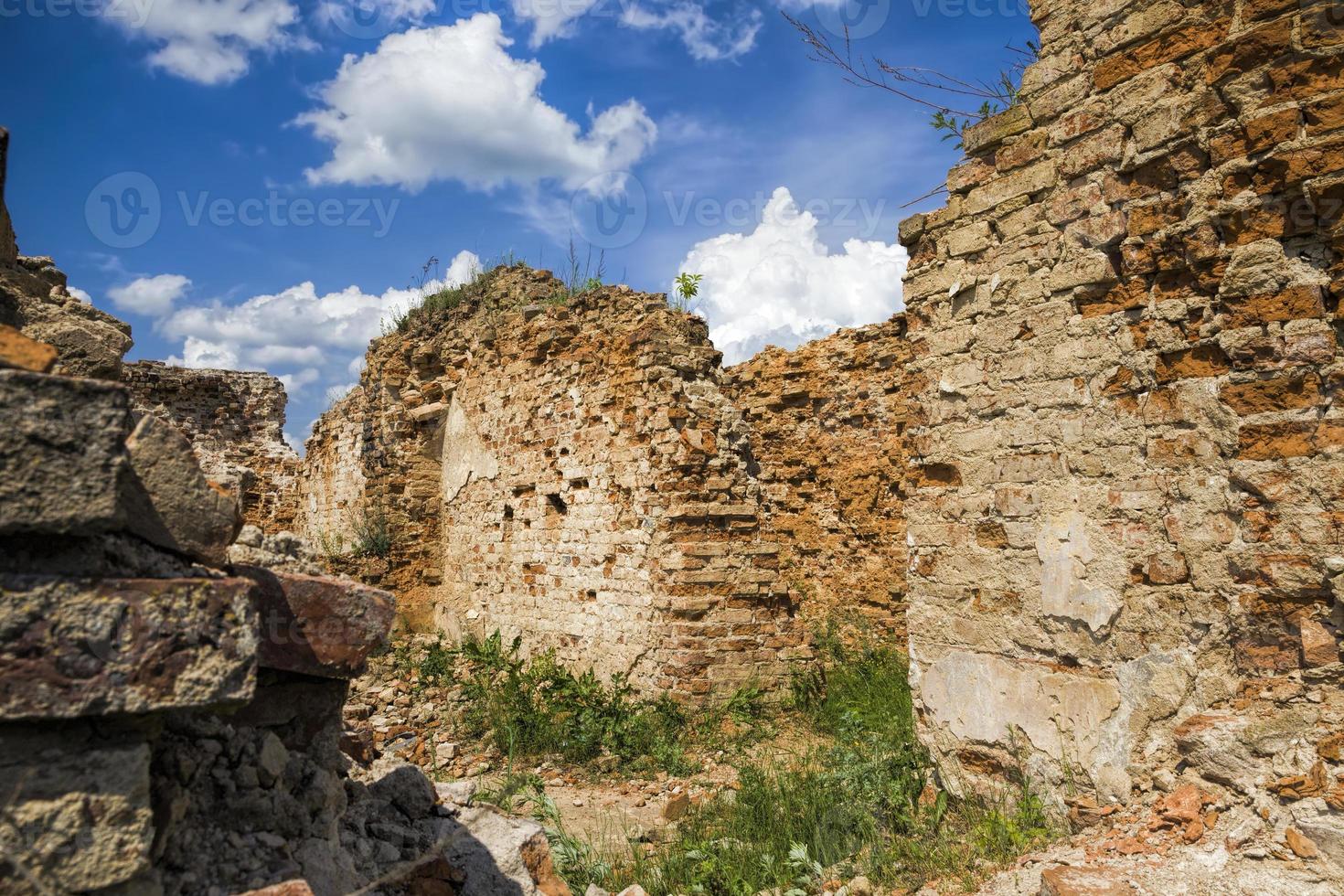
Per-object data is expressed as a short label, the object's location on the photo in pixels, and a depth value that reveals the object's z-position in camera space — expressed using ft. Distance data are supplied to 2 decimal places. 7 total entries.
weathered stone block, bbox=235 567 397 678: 7.69
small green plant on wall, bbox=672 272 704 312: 27.86
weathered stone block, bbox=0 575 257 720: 5.47
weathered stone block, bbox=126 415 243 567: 6.38
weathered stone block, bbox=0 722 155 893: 5.46
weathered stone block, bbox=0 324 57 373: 5.91
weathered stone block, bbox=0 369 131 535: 5.44
